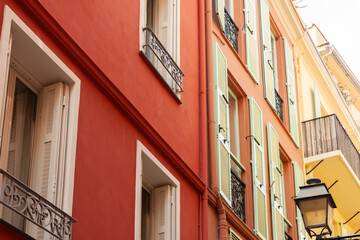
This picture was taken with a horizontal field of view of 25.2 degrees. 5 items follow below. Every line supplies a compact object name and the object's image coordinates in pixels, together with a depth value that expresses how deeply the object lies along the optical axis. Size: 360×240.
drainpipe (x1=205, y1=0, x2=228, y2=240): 10.69
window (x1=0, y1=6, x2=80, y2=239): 6.81
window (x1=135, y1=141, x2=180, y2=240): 9.12
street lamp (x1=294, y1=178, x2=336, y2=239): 8.75
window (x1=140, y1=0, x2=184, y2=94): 9.69
